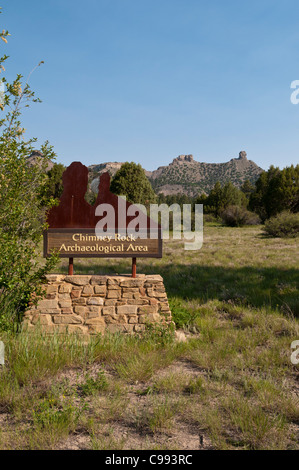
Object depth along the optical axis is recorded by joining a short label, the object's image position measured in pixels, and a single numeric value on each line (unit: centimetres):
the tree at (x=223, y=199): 4666
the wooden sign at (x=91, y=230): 643
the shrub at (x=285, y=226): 2386
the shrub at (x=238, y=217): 3822
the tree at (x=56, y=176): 3112
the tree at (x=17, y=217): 502
